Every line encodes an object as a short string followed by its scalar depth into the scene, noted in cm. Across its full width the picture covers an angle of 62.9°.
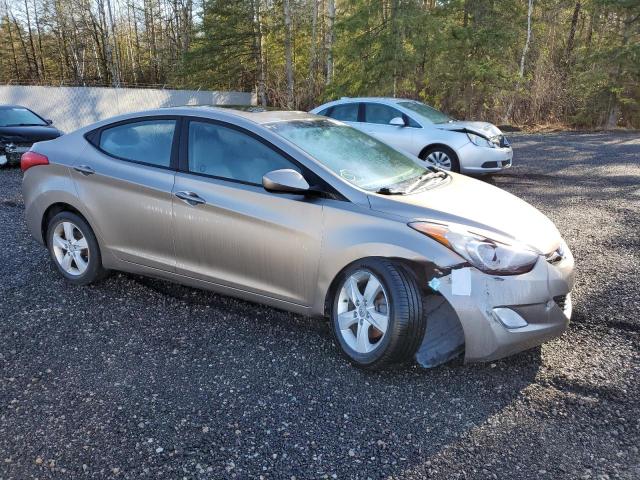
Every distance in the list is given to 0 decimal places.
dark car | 1130
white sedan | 943
